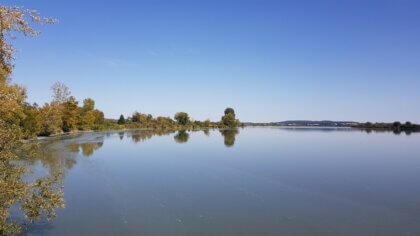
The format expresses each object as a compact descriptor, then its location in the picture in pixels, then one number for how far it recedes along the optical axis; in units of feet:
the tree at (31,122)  103.10
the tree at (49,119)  131.95
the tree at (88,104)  225.91
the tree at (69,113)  167.02
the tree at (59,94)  161.36
